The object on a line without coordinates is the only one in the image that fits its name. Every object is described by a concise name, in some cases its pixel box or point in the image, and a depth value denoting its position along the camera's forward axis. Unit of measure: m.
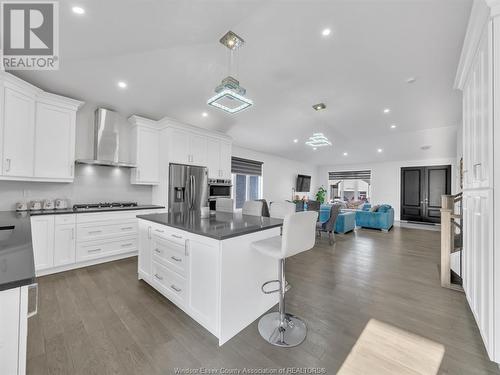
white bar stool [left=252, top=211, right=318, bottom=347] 1.64
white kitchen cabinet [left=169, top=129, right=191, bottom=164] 4.15
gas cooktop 3.47
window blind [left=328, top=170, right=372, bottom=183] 9.39
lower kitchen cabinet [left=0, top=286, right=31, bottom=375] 0.73
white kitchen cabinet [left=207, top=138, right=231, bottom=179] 4.91
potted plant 10.05
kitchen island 1.70
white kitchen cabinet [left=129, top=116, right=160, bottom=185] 4.05
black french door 7.61
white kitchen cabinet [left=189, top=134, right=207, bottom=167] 4.50
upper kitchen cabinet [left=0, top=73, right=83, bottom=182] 2.61
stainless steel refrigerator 4.17
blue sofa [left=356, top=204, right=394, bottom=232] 6.43
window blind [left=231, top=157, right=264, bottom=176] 6.59
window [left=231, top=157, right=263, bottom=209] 6.71
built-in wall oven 4.84
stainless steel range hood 3.62
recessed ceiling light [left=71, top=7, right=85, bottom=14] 1.90
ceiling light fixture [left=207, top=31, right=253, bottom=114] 1.95
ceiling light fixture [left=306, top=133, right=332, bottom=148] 4.72
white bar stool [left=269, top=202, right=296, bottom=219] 2.76
